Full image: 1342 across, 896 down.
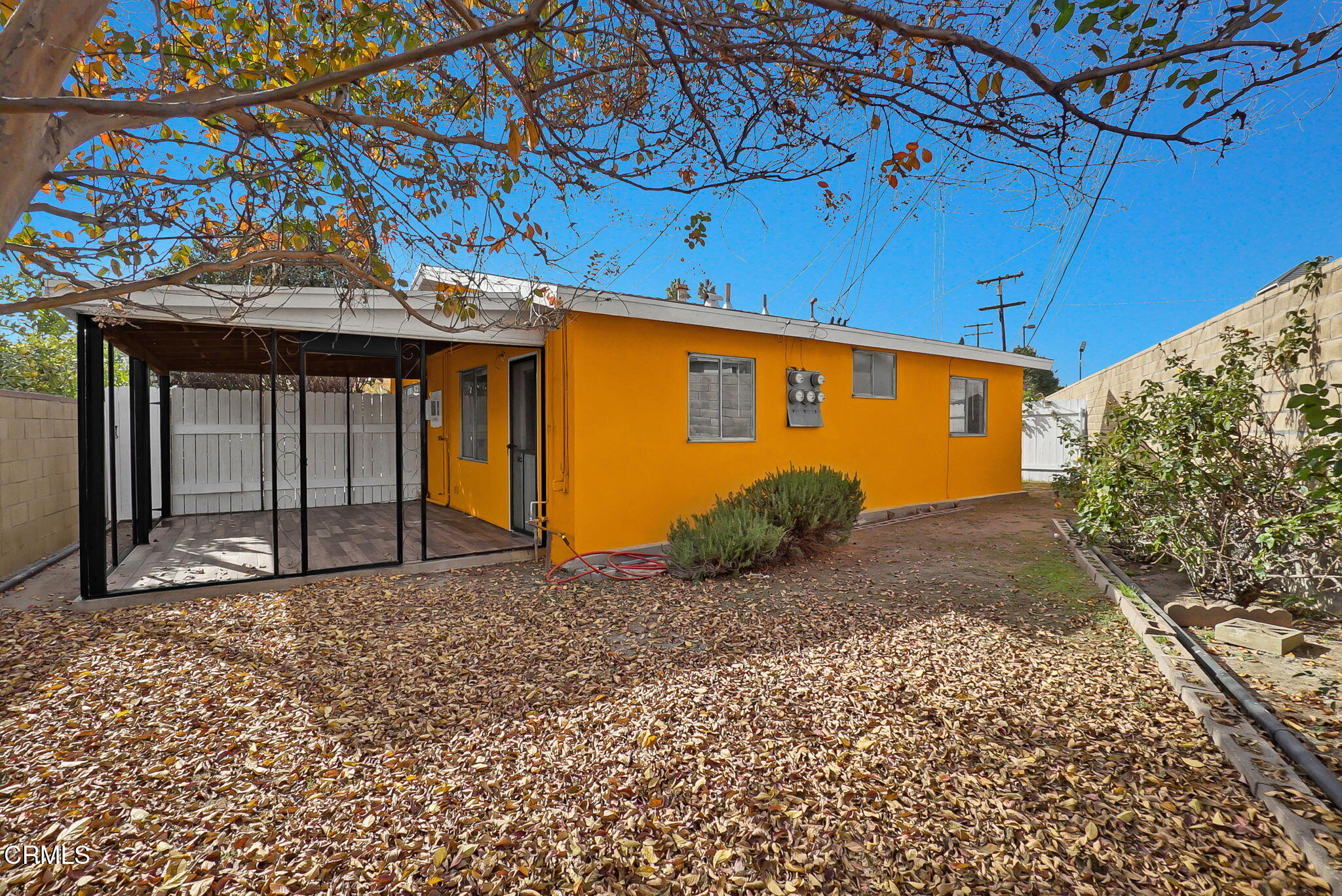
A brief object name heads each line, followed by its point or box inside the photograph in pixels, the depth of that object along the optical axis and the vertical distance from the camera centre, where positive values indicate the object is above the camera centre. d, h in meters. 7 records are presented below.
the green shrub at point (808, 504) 6.20 -0.72
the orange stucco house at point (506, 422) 5.32 +0.20
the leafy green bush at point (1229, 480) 4.02 -0.33
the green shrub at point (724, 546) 5.61 -1.03
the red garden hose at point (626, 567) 5.75 -1.31
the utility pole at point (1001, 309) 23.95 +5.25
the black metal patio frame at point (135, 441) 4.52 -0.03
